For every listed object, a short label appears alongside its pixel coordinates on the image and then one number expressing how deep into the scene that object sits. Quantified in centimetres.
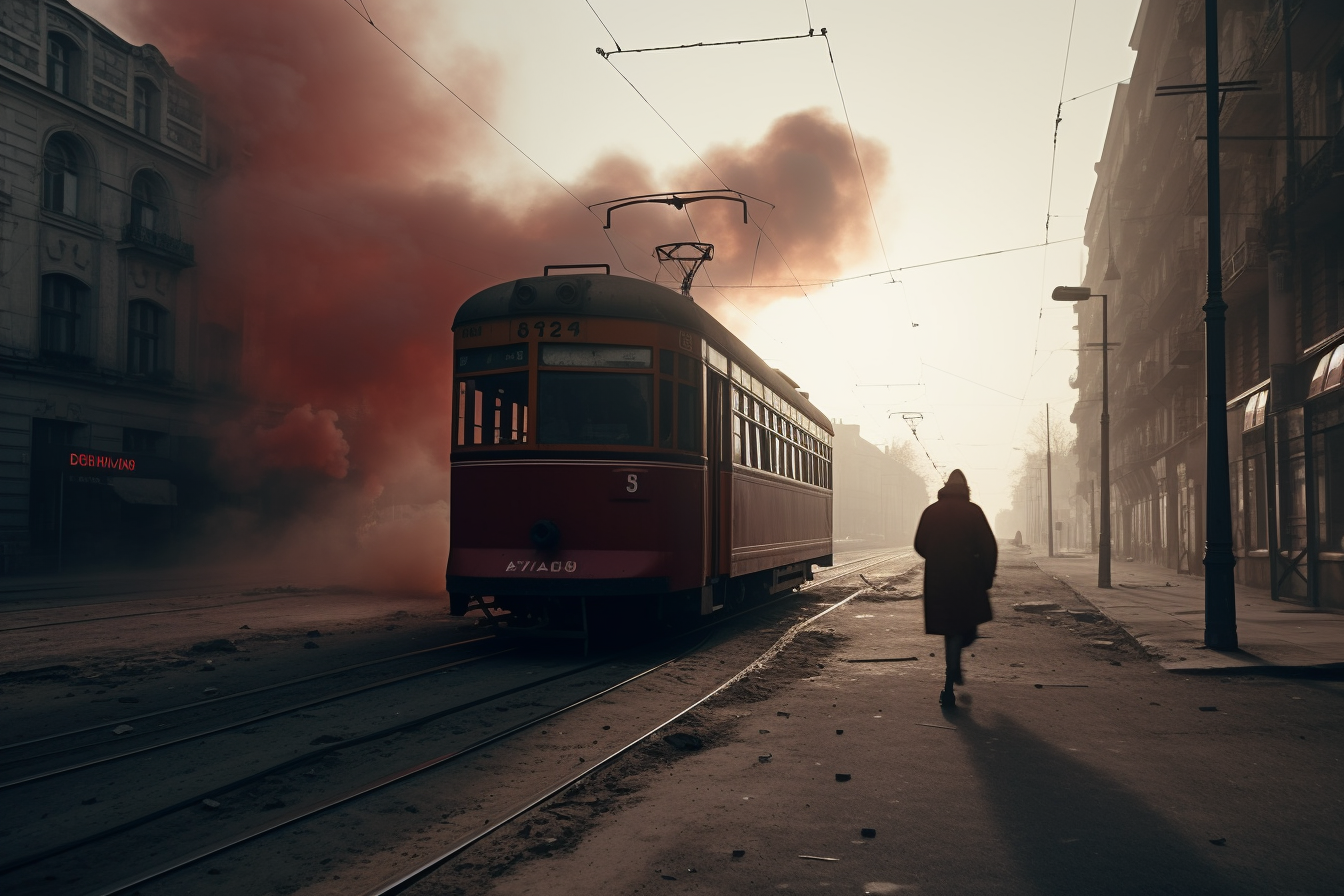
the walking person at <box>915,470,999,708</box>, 807
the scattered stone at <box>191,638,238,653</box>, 1097
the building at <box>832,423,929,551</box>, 9975
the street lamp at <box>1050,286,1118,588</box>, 2329
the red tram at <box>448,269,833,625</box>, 1024
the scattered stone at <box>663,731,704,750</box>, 652
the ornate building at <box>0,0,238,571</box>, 2703
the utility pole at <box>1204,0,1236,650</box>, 1120
